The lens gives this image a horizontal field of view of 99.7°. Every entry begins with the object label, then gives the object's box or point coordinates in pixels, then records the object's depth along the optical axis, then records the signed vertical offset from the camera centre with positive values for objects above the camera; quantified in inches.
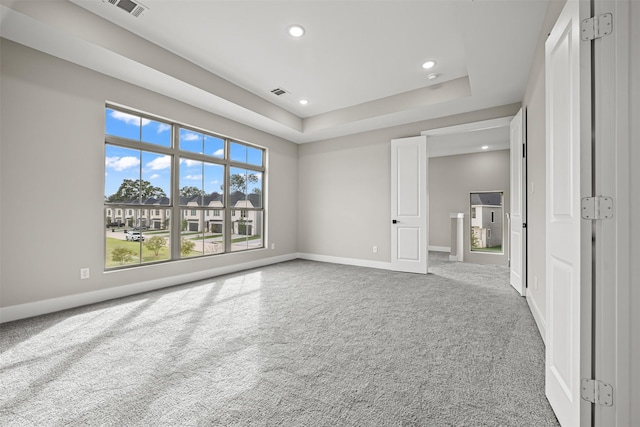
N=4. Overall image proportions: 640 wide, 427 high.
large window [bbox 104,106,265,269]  139.7 +14.2
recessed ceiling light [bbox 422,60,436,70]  141.5 +80.3
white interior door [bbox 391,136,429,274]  192.2 +7.4
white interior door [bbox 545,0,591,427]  47.1 -0.6
